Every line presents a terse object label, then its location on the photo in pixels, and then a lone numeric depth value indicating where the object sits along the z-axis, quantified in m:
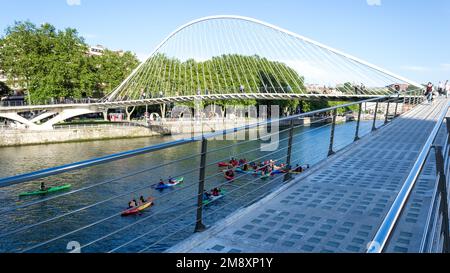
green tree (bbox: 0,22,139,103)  38.91
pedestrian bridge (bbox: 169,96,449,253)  2.80
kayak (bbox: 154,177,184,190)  16.75
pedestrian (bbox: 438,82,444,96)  26.77
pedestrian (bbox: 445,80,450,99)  25.31
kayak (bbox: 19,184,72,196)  15.06
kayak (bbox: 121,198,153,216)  12.84
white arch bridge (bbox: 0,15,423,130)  38.97
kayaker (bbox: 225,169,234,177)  17.92
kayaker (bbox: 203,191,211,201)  14.06
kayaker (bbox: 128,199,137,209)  12.94
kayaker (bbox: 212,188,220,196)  13.90
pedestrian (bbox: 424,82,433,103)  19.02
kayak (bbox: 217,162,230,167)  21.41
